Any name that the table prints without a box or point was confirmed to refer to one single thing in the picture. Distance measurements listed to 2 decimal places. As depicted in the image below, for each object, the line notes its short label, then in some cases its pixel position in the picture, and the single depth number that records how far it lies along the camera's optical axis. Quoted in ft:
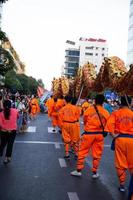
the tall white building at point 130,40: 161.41
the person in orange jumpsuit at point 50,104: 33.45
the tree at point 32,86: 159.19
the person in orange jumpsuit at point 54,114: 31.36
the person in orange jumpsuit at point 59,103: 29.91
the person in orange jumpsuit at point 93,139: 14.78
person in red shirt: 16.81
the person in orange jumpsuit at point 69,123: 18.28
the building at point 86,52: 261.10
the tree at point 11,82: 113.35
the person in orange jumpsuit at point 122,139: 12.80
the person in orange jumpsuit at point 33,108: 47.22
